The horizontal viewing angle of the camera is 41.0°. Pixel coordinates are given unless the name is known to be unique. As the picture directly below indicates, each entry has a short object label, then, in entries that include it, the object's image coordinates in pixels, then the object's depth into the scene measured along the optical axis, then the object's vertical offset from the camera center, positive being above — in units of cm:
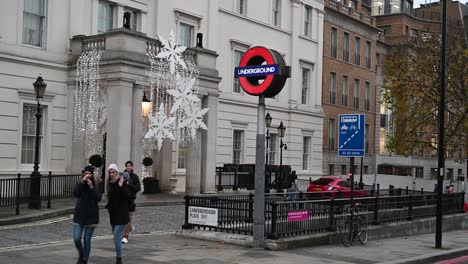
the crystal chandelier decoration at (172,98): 2575 +246
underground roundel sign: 1348 +188
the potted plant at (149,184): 2886 -137
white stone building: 2395 +353
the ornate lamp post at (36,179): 1931 -88
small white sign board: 1507 -145
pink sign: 1453 -134
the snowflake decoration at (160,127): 2569 +116
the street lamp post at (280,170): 3333 -83
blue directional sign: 1438 +60
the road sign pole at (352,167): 1456 -15
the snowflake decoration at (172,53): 2591 +429
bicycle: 1570 -171
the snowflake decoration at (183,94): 2653 +263
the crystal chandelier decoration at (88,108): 2492 +179
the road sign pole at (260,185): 1375 -61
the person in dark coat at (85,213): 1038 -100
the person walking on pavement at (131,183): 1343 -68
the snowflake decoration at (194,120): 2733 +158
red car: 3117 -126
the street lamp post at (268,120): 3181 +193
